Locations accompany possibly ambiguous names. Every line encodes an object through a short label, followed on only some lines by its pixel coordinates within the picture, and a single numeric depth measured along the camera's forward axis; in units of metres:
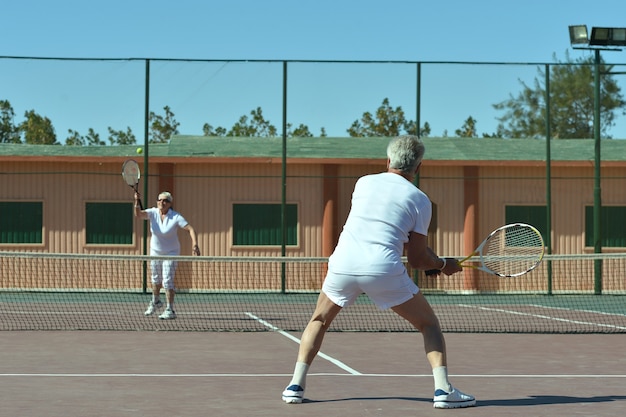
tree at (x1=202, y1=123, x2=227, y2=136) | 55.00
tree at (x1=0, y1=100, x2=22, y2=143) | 50.34
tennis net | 14.95
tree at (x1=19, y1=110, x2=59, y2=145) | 49.69
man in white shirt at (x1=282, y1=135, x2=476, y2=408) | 7.02
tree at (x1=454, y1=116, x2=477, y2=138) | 62.56
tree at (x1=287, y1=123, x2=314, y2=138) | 56.95
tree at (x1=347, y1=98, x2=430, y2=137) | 52.31
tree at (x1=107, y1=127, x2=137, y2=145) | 50.61
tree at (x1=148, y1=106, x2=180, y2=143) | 54.42
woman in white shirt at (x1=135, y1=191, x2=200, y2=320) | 14.73
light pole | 23.42
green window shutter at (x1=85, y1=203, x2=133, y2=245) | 25.06
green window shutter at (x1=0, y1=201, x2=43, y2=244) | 24.94
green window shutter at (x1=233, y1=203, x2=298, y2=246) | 25.20
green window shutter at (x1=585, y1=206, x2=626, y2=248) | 25.92
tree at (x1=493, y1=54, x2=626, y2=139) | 64.62
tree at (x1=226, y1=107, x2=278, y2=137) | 55.16
